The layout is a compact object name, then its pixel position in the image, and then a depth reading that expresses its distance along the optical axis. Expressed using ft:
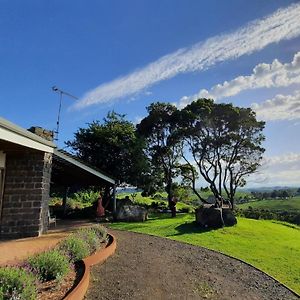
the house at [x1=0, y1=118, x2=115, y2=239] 27.71
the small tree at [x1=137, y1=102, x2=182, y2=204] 69.95
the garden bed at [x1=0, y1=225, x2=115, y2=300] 12.35
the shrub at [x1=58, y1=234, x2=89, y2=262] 19.09
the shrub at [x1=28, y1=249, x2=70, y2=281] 15.26
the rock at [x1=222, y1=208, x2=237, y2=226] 45.62
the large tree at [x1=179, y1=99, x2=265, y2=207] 67.80
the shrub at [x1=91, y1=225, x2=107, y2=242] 26.29
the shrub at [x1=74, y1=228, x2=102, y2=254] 22.25
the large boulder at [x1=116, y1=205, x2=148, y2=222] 48.03
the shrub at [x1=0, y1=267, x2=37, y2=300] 11.71
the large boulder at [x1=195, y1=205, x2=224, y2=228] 43.85
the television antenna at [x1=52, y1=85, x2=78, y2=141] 47.06
